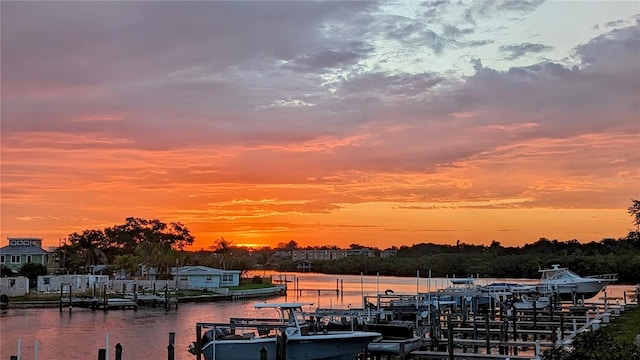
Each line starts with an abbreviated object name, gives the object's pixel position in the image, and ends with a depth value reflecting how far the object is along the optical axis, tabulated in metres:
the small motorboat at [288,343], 29.30
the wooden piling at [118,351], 26.61
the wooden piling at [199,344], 29.13
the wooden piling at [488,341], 33.58
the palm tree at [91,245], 144.50
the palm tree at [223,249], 163.15
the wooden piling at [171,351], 27.92
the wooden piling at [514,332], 38.06
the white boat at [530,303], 54.00
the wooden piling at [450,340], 29.98
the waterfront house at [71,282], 97.84
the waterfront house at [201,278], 109.25
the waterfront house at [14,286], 90.29
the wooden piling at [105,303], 84.39
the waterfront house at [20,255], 120.38
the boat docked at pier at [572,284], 63.87
